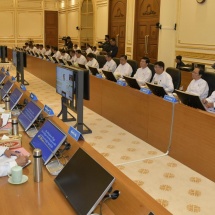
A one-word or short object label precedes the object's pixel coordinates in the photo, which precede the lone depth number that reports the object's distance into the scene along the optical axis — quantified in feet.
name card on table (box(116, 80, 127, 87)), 15.84
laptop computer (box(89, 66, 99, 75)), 19.84
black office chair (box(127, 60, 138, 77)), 22.03
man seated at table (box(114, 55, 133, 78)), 21.83
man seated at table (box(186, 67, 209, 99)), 15.87
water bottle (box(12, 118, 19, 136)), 8.12
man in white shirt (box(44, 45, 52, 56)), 40.31
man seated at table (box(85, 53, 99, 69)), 26.37
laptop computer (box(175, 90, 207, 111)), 11.01
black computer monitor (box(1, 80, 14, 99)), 13.70
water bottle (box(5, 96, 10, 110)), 10.98
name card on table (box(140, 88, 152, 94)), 13.71
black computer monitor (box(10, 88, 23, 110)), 11.38
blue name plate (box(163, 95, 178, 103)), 12.00
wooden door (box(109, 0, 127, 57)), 35.02
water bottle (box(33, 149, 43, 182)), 5.84
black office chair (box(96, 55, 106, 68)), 26.37
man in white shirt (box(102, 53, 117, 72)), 24.48
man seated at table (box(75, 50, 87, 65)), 29.99
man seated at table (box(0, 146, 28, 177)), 6.11
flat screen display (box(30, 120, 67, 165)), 6.66
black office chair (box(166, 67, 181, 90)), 17.19
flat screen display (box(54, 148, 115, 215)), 4.63
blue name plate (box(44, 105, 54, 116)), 8.82
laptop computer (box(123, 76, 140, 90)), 14.83
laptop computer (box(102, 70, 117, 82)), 17.24
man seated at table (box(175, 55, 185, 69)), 23.78
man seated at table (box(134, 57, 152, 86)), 19.92
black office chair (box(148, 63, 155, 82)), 20.13
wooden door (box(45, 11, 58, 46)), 54.39
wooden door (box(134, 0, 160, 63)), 30.25
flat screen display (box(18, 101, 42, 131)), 8.87
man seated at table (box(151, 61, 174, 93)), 16.98
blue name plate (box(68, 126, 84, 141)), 6.59
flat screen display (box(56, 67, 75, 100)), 13.56
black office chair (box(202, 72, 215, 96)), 15.81
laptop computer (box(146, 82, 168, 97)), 12.92
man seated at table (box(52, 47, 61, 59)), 35.73
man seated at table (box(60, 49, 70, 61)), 33.25
